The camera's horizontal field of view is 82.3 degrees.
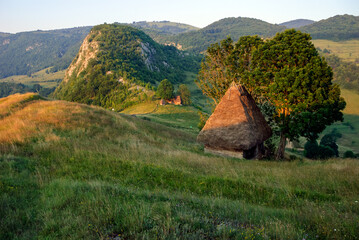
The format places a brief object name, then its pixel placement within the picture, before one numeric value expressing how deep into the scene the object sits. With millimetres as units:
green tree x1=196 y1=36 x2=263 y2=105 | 21281
